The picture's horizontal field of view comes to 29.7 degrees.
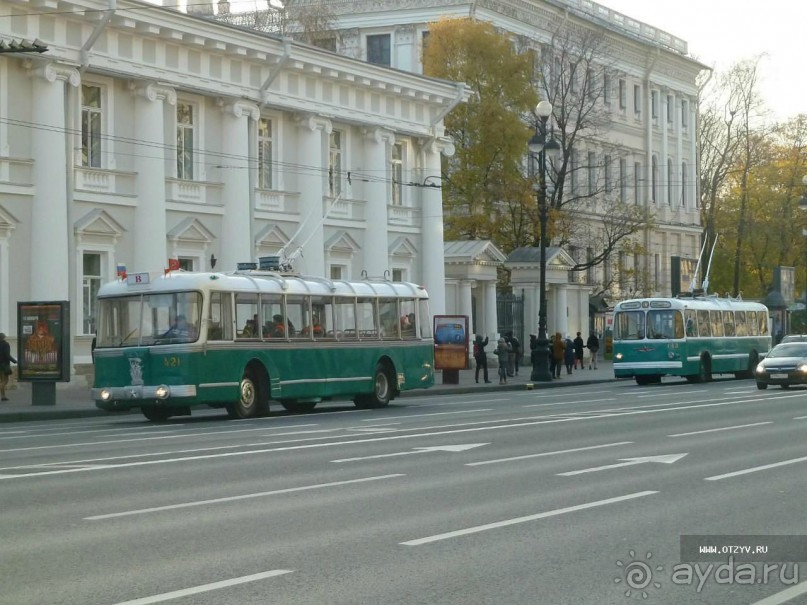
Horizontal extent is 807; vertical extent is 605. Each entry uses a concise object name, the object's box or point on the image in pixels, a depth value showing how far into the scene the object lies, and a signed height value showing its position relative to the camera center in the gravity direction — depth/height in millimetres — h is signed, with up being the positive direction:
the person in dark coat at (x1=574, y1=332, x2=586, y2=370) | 59125 -597
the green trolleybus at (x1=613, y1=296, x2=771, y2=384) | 47312 -284
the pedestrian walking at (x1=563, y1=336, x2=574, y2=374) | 55531 -843
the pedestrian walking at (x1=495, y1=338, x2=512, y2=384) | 46525 -703
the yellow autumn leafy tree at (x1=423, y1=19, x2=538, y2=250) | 58188 +8466
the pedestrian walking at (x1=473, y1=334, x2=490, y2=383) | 46406 -635
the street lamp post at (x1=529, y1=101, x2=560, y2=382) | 43656 +3345
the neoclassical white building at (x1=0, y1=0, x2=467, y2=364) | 37156 +5234
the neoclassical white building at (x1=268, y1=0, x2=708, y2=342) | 70250 +12614
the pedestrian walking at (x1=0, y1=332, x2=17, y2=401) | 33281 -467
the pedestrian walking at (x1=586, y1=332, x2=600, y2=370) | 60688 -579
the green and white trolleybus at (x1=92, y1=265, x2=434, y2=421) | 27438 -121
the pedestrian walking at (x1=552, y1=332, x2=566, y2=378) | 52019 -655
